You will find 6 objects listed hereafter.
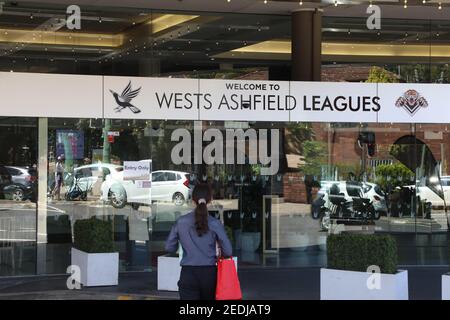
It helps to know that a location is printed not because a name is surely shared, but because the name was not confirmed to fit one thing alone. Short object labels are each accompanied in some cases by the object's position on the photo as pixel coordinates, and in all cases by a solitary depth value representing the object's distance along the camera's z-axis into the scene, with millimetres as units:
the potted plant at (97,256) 23578
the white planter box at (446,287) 18109
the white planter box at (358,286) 19062
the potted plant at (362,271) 19125
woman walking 13625
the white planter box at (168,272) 22484
